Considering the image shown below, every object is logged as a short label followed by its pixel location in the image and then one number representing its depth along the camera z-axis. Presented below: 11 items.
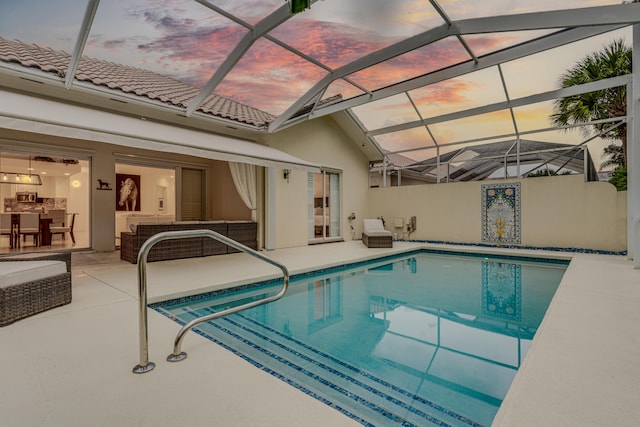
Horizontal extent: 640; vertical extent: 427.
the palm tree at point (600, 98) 11.27
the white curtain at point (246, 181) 12.01
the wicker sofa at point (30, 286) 4.45
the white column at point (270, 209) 12.68
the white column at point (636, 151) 8.33
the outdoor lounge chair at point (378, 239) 13.59
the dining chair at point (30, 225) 12.09
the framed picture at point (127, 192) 17.82
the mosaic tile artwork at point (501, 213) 13.86
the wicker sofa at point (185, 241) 9.68
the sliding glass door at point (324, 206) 15.30
